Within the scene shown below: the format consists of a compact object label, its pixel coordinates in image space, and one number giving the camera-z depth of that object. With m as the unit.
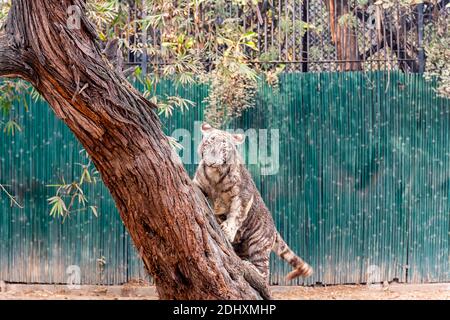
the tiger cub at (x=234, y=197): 9.51
